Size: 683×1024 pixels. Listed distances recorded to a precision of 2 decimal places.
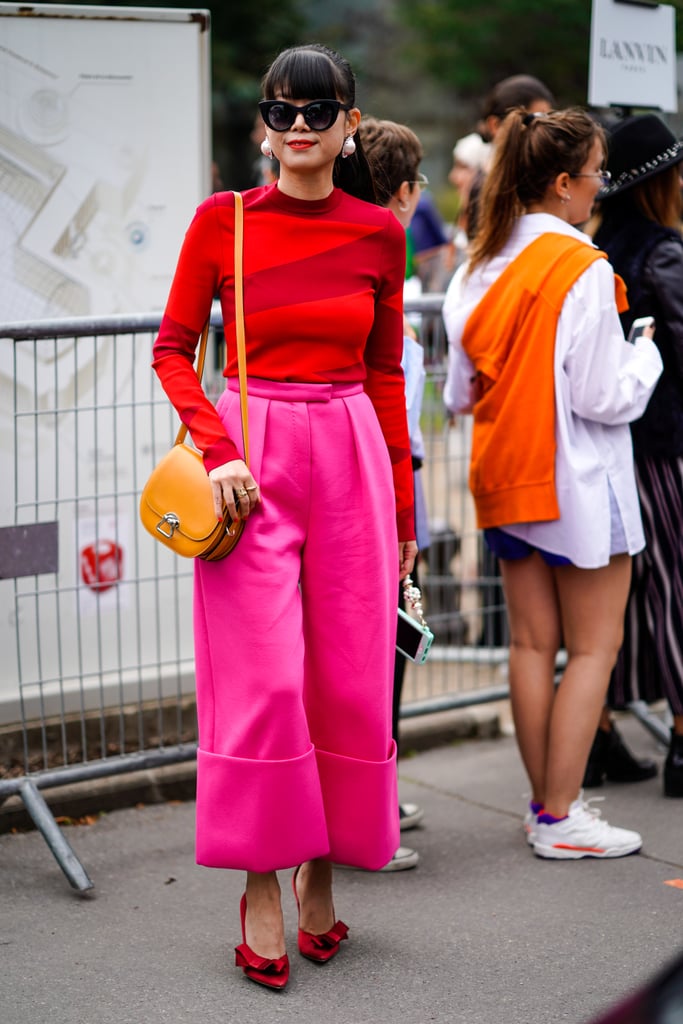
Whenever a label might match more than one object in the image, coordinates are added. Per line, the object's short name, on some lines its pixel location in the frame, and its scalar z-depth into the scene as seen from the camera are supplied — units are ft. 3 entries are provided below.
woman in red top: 10.21
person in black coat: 14.39
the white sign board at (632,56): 16.40
